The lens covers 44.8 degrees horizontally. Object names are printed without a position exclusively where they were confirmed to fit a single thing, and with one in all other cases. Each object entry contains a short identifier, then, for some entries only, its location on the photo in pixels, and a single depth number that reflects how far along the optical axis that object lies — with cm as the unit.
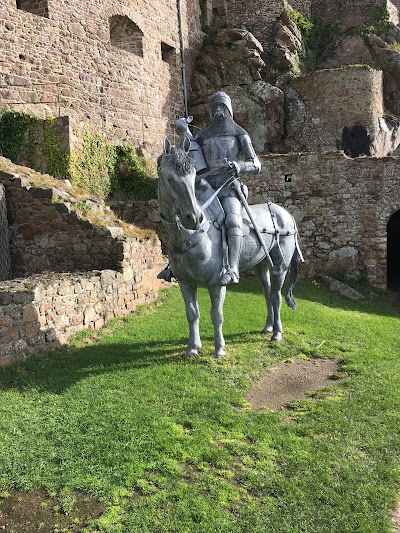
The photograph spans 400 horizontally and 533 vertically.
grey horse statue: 526
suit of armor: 619
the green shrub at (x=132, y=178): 1474
